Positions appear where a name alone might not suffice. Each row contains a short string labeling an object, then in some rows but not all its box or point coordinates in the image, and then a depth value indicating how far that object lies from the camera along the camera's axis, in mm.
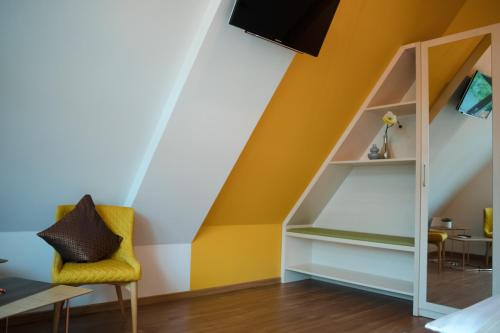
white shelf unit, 3957
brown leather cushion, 2645
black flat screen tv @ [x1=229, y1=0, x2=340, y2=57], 2426
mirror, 3193
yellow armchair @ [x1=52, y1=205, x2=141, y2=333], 2496
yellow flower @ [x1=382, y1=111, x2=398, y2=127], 3955
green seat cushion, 3762
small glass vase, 4125
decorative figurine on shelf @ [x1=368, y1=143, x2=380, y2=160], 4121
